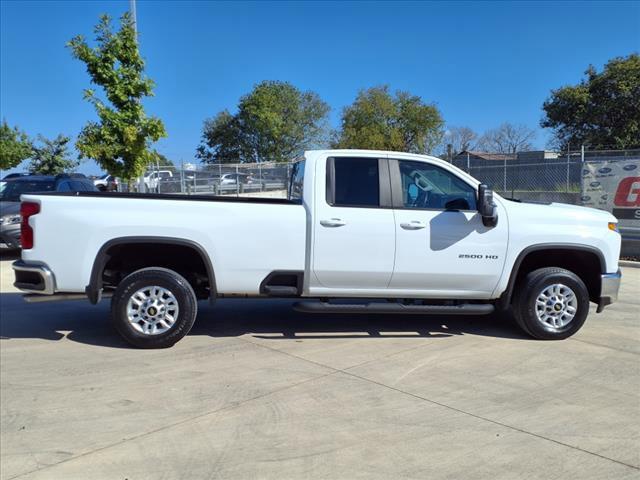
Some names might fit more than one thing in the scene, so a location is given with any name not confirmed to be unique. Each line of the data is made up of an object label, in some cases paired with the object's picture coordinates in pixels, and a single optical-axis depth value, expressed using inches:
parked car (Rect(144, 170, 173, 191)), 1013.9
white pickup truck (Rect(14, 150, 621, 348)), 214.1
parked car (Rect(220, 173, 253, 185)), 1018.8
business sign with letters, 471.5
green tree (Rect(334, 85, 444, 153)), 1908.2
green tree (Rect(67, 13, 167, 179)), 520.4
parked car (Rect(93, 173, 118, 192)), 1157.5
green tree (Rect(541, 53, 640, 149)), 1683.1
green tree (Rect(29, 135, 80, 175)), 1473.9
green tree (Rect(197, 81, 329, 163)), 2399.1
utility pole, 506.0
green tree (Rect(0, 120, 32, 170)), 1300.4
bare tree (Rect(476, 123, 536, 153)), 2684.5
